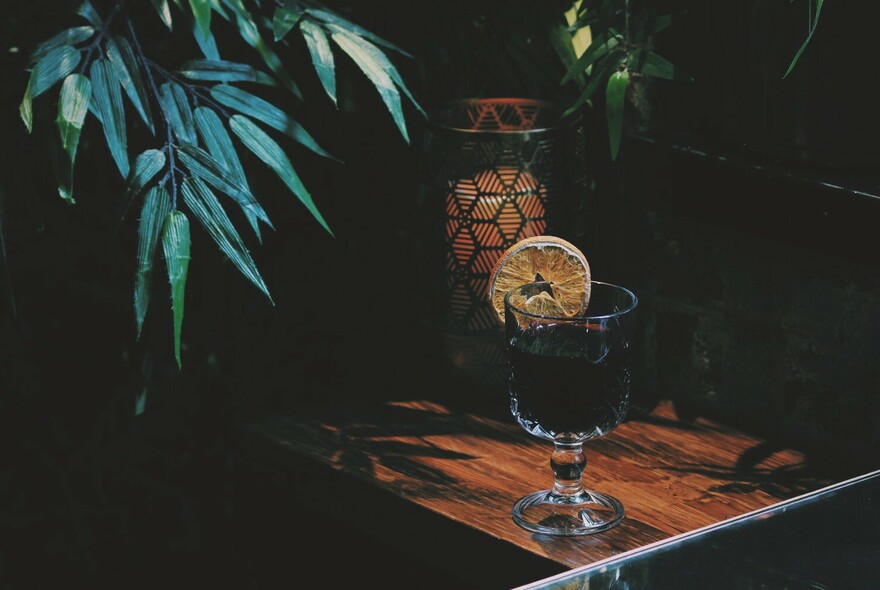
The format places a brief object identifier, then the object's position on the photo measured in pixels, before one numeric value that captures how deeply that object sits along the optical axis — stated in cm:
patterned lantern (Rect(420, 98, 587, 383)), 165
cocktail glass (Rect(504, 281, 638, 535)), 147
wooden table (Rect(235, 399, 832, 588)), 150
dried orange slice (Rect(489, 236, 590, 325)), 150
